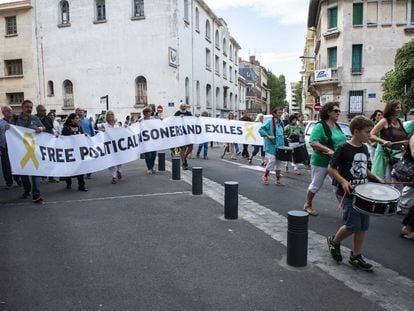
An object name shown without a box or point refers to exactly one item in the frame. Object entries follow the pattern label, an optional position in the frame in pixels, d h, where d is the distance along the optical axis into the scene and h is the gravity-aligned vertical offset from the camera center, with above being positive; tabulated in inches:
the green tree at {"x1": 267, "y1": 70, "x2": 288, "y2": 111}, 5108.3 +329.9
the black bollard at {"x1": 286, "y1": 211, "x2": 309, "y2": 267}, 169.5 -54.7
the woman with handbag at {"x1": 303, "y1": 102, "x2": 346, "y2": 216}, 231.8 -14.5
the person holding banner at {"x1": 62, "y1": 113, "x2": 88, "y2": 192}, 337.1 -10.8
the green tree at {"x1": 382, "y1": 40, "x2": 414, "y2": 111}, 1026.1 +92.0
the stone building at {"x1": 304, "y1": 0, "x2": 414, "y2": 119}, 1341.0 +230.4
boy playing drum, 165.2 -26.4
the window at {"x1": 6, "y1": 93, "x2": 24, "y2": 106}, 1546.5 +73.8
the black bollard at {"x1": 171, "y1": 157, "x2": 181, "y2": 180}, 394.3 -53.5
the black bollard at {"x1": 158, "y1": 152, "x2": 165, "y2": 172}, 460.1 -57.8
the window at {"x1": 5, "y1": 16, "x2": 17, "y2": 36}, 1534.2 +358.1
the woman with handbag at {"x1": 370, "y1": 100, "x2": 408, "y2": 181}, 257.4 -16.5
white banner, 291.3 -26.0
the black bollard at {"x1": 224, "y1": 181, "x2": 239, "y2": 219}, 246.5 -54.8
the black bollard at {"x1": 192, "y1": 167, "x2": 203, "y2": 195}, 319.0 -54.6
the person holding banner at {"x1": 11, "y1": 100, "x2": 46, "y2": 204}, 295.3 -6.8
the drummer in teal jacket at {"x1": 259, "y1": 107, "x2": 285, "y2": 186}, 370.0 -23.1
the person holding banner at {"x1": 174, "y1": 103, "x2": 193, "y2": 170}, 472.4 -40.1
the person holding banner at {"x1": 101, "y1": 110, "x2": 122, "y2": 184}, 381.4 -9.3
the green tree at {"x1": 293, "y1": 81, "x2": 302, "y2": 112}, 4436.0 +241.1
